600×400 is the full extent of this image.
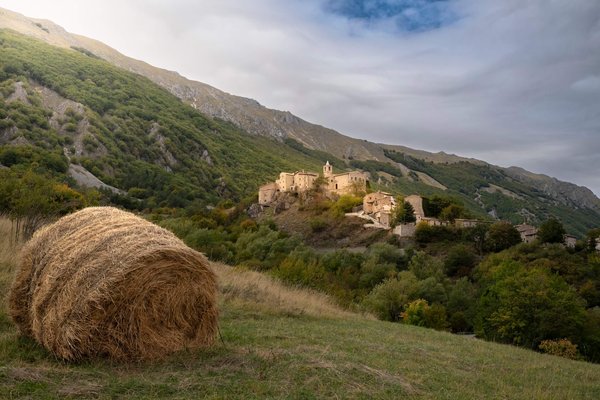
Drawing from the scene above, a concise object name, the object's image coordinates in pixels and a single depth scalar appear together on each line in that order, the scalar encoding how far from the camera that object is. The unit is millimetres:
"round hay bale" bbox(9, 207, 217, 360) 6270
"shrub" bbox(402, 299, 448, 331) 33688
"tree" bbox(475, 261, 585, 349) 29500
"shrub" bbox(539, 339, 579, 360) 24125
